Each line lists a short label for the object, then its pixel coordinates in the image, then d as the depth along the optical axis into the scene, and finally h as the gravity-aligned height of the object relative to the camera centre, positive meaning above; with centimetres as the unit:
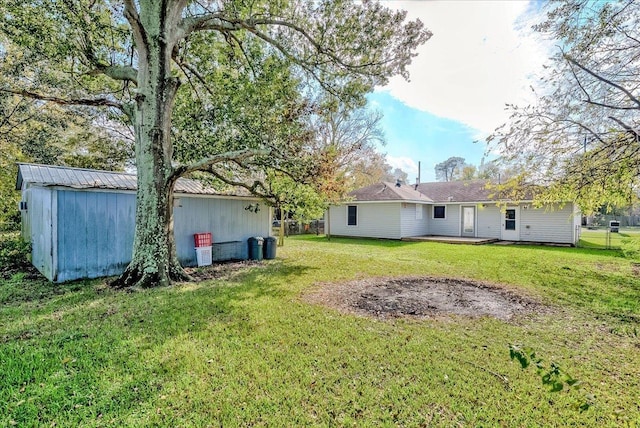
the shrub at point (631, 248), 705 -76
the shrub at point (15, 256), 882 -137
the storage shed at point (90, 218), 717 -21
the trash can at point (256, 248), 1107 -129
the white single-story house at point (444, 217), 1627 -19
